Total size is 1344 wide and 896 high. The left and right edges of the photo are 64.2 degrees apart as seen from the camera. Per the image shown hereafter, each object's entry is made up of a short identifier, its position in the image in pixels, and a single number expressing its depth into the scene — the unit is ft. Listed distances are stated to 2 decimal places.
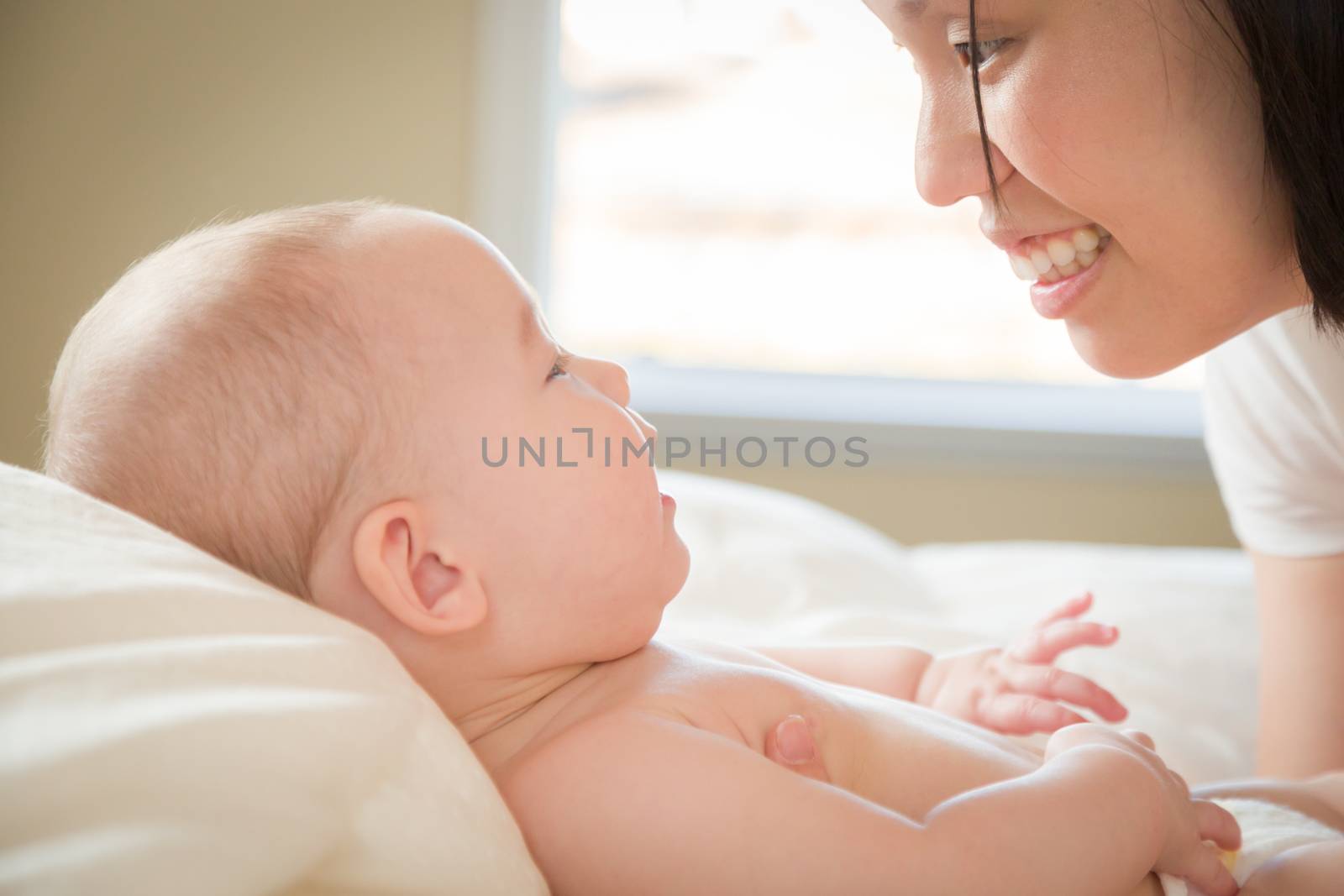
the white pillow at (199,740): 1.59
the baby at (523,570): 2.36
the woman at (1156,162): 2.97
